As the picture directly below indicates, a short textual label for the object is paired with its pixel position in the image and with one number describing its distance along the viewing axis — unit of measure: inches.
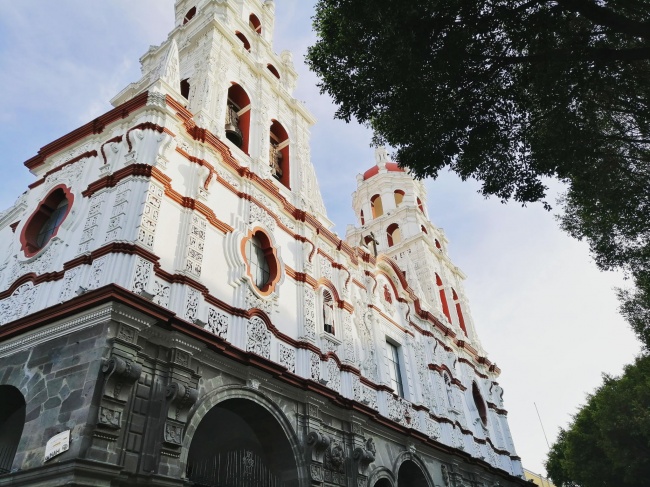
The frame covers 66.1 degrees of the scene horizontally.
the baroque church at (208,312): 293.1
